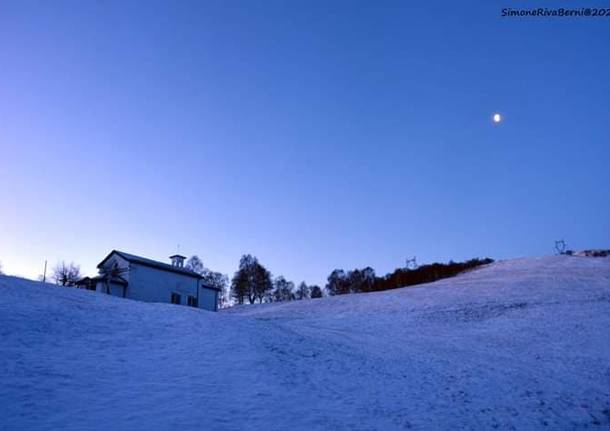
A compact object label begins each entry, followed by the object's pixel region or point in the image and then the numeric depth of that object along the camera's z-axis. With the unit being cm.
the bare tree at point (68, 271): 7645
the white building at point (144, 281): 4741
